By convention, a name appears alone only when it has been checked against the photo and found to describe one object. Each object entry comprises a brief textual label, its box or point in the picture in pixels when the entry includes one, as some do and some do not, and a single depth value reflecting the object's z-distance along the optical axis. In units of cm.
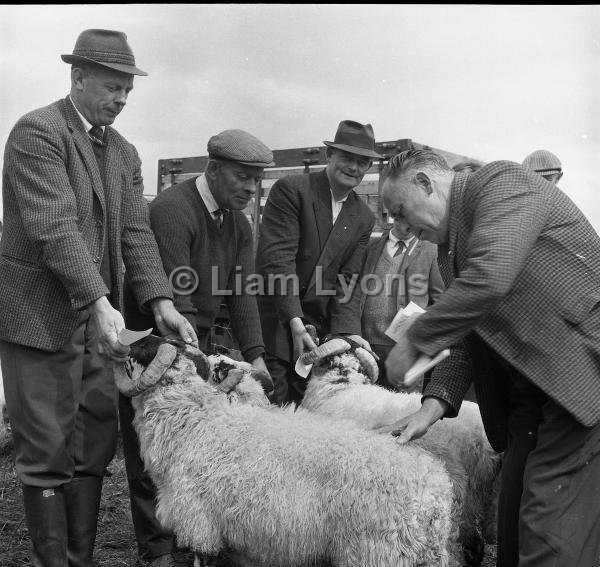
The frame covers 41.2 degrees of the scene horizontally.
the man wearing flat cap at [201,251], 419
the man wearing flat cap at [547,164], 554
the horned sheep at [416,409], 352
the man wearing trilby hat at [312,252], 473
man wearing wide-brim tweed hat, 325
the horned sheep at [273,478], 298
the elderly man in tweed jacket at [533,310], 259
